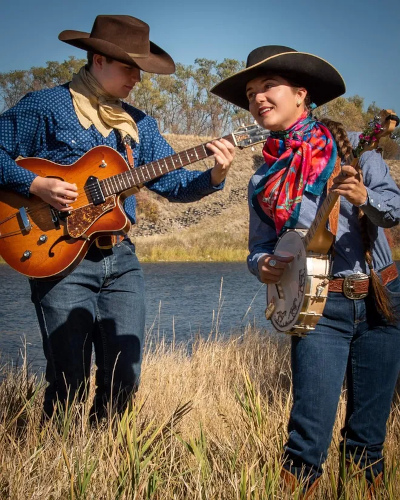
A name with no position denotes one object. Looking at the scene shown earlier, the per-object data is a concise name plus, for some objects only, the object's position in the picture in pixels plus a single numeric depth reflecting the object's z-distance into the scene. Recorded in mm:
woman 3133
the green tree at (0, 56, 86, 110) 45681
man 4039
